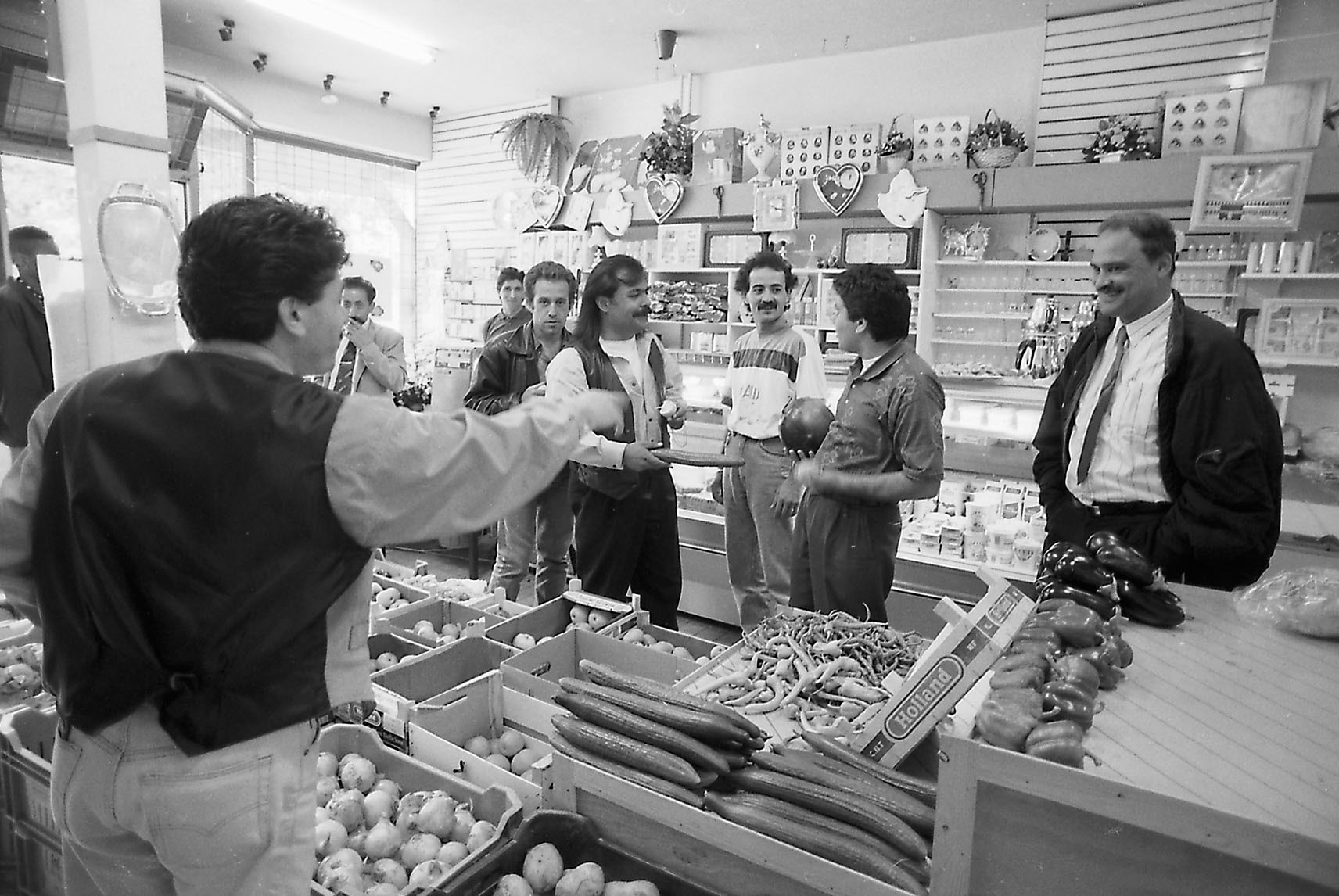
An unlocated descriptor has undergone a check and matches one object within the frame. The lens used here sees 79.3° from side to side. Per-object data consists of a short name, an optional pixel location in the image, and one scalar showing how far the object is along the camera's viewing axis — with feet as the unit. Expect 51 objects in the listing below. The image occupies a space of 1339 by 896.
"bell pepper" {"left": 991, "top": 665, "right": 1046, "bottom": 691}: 4.58
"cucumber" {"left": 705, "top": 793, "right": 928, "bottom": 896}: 4.77
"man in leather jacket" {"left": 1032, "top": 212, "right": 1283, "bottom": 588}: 7.67
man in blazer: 17.30
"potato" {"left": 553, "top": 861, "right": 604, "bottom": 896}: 5.57
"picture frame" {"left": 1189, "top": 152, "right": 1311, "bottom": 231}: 15.97
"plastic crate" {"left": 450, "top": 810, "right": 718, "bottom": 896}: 5.66
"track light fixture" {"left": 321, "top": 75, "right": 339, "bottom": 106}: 28.50
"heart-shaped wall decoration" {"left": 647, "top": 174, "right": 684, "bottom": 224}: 23.27
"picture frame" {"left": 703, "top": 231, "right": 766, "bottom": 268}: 23.47
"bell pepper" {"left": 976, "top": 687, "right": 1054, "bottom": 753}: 4.06
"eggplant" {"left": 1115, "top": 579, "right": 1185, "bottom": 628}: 5.72
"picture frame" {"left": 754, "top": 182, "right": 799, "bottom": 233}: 21.52
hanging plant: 29.22
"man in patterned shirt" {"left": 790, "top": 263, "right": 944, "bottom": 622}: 9.84
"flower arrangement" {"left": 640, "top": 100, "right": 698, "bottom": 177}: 24.09
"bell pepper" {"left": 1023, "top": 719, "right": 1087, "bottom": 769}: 3.87
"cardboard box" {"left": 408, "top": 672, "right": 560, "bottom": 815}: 7.02
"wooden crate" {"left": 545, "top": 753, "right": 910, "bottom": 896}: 4.93
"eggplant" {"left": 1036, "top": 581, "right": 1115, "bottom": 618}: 5.67
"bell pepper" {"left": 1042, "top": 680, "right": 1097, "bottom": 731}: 4.24
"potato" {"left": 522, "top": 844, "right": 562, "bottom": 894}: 5.67
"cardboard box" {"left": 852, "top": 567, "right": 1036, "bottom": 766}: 4.75
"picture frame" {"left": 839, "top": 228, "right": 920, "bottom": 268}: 21.24
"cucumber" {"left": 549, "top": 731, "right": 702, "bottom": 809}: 5.47
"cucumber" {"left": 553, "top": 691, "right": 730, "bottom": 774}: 5.62
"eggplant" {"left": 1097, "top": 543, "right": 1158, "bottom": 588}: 5.87
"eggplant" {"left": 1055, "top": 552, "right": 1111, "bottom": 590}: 5.88
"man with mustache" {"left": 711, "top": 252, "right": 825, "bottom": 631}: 13.51
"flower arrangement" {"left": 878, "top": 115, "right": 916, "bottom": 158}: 20.92
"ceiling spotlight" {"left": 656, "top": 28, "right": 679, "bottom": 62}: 22.33
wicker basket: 19.33
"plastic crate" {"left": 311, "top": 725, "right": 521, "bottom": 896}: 6.06
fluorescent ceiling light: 21.66
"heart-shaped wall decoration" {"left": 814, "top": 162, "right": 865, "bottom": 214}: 20.76
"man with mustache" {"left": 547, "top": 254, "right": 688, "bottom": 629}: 11.43
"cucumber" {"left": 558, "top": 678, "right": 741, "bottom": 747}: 5.74
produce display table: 3.51
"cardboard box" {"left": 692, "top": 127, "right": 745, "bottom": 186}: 23.00
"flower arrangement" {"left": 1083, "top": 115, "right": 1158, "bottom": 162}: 18.10
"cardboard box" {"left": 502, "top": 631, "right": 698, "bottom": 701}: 8.58
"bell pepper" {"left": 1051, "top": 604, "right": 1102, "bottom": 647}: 5.10
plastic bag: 5.40
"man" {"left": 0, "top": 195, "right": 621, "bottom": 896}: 3.91
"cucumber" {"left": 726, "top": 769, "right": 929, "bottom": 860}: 4.91
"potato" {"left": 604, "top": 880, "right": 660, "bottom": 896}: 5.51
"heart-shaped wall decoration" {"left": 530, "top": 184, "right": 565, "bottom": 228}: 26.40
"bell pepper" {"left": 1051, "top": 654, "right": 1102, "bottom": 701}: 4.51
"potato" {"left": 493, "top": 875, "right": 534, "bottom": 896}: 5.59
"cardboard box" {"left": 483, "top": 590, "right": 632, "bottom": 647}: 10.06
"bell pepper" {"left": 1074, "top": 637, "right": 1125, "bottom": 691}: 4.76
